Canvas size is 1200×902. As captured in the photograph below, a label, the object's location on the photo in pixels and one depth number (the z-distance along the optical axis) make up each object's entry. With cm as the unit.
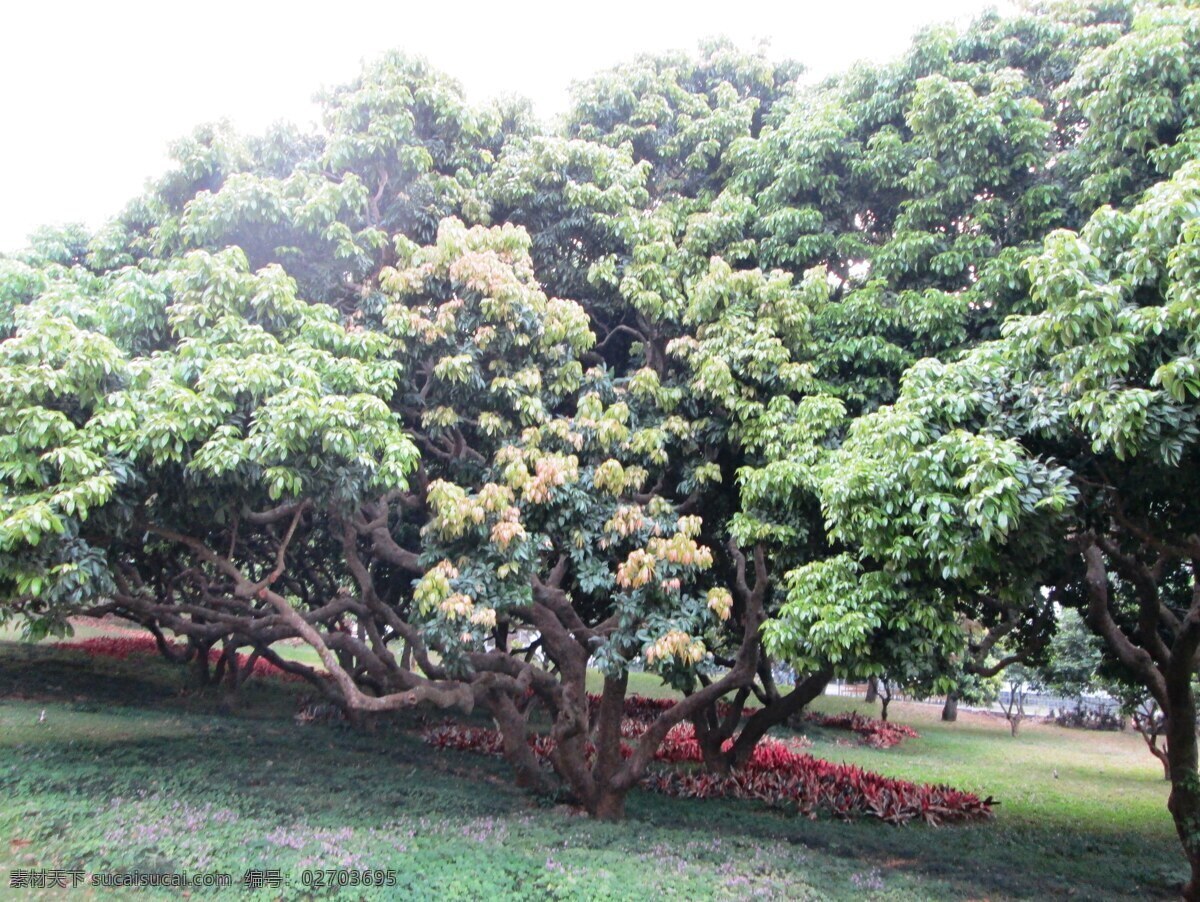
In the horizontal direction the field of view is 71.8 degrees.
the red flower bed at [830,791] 1136
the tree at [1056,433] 548
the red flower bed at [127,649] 1877
